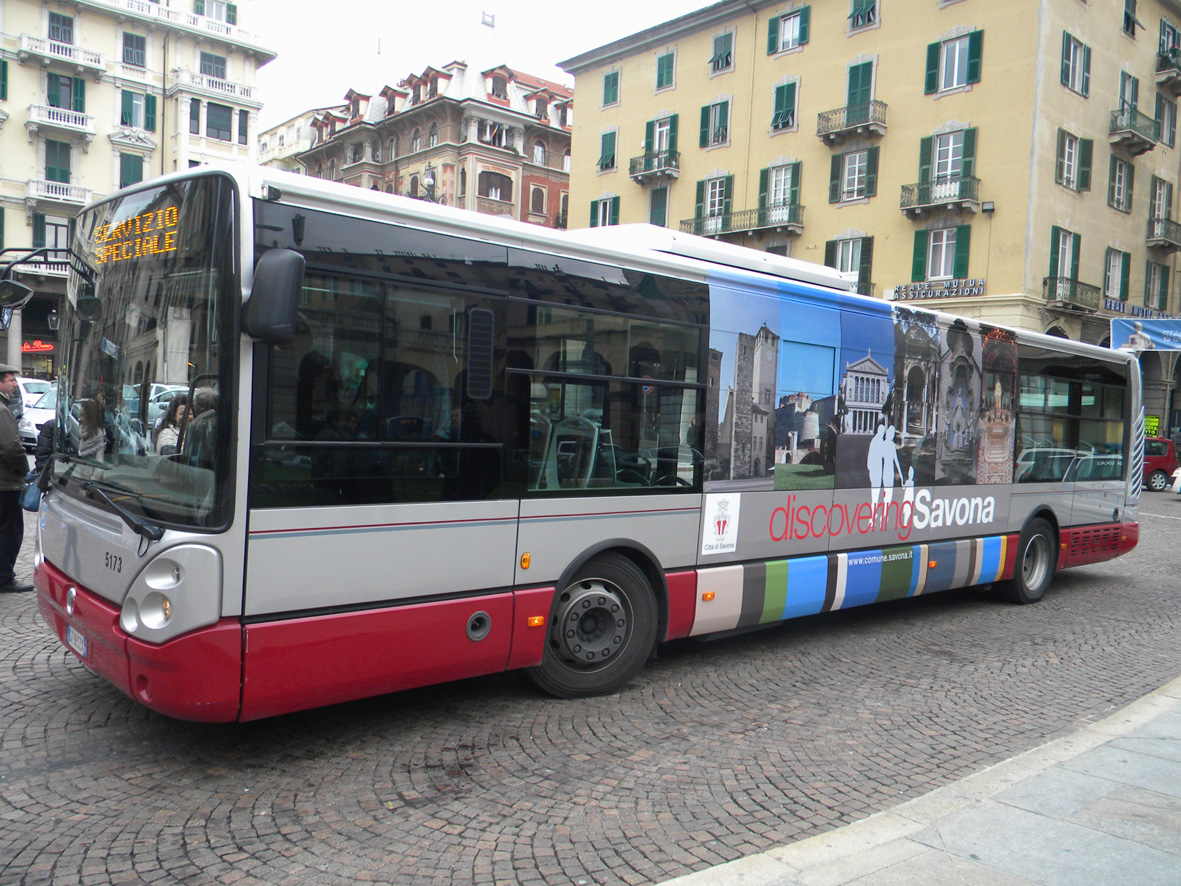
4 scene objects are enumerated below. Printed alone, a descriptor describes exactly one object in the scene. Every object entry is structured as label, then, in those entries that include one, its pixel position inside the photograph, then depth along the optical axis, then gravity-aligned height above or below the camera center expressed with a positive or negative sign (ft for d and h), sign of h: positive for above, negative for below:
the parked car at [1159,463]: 91.50 -2.52
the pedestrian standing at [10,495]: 24.81 -3.07
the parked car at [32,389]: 72.79 -0.75
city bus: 13.80 -0.80
